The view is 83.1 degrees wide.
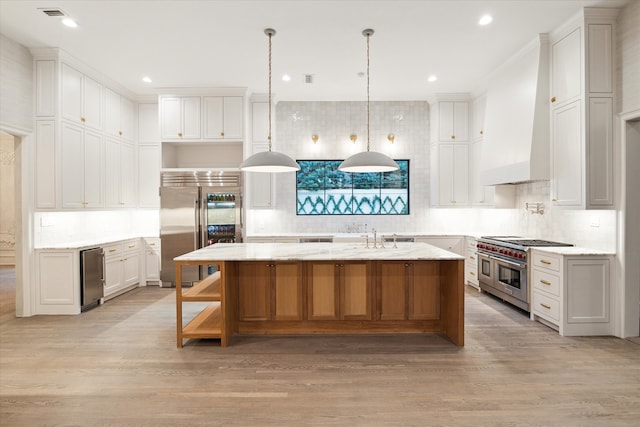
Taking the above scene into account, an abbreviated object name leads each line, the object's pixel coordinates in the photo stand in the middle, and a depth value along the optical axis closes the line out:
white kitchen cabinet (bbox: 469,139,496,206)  5.97
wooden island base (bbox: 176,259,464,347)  3.81
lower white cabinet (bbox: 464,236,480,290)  5.88
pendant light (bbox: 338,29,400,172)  3.65
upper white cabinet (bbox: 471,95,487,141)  6.06
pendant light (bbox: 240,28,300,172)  3.66
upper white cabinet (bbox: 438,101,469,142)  6.47
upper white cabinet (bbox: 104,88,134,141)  5.78
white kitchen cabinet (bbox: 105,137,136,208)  5.78
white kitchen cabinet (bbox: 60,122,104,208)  4.81
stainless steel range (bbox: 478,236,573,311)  4.48
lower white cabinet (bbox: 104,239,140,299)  5.32
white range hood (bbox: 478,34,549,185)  4.38
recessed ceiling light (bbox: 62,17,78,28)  3.89
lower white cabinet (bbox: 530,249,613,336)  3.79
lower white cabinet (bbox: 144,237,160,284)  6.28
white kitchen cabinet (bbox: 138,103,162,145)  6.59
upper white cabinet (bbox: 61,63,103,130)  4.84
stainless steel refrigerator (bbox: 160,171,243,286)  6.07
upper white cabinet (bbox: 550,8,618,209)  3.79
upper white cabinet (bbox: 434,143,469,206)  6.48
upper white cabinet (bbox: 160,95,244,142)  6.07
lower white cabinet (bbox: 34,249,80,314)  4.65
